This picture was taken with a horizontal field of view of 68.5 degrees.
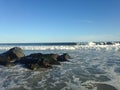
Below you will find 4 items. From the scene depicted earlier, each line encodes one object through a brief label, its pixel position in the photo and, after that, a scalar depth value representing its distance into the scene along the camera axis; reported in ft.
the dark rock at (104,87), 17.19
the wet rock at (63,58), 38.22
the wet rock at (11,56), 34.86
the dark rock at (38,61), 29.78
